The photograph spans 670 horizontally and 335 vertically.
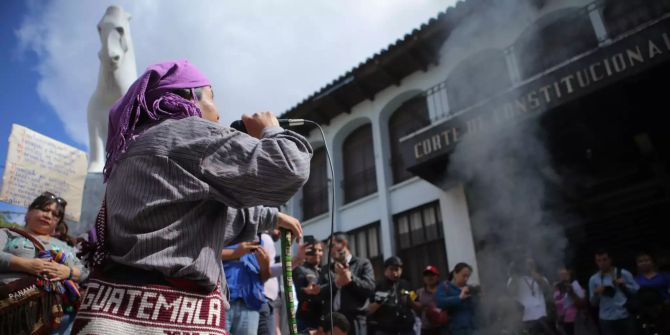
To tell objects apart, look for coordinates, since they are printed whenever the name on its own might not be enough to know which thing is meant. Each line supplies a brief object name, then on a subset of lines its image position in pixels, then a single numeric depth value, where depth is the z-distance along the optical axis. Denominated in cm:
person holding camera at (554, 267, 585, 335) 616
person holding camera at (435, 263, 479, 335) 557
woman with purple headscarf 117
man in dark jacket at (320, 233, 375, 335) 478
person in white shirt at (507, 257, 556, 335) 605
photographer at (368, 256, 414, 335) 521
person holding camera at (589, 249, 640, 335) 553
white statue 512
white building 678
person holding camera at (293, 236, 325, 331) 465
